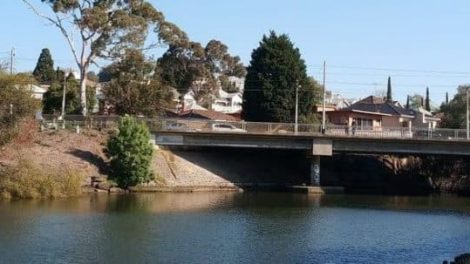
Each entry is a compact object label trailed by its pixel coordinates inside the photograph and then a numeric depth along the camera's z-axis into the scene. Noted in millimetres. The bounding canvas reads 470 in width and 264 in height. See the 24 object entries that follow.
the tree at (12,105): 61150
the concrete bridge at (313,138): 74188
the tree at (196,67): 109188
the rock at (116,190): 65562
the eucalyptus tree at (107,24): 84000
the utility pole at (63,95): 90425
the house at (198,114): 106250
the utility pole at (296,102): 76375
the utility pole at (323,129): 76344
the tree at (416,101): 193750
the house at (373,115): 107438
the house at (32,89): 64312
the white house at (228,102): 162750
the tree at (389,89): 181200
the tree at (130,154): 66688
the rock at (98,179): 65875
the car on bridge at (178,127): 75625
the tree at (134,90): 90125
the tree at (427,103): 186012
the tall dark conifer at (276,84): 95250
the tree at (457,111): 113312
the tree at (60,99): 97312
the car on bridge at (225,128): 75762
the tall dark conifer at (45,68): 146125
